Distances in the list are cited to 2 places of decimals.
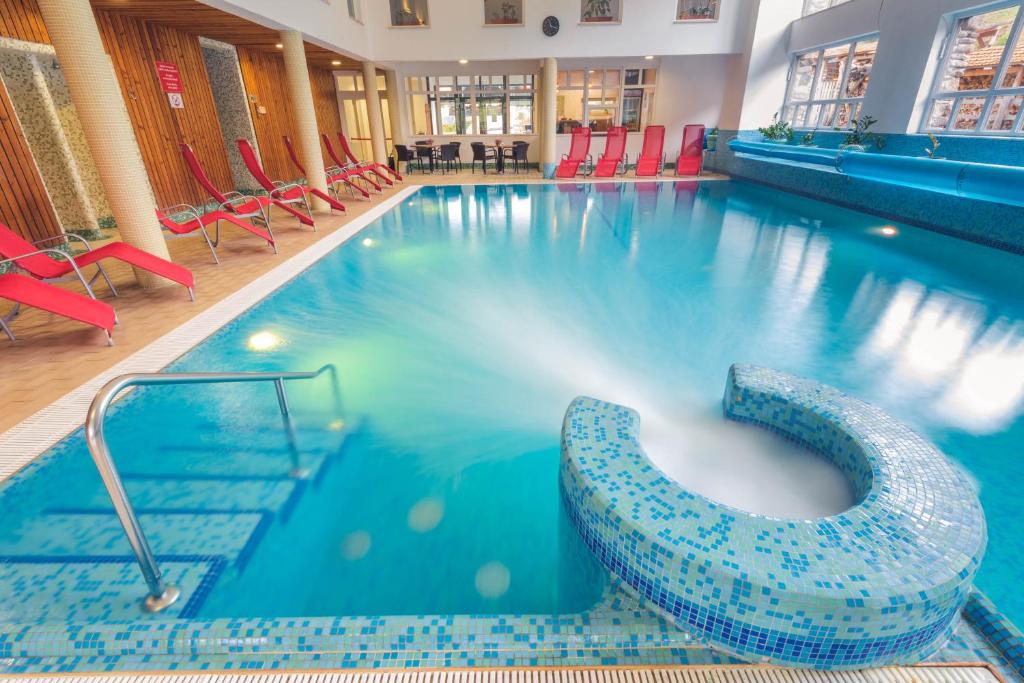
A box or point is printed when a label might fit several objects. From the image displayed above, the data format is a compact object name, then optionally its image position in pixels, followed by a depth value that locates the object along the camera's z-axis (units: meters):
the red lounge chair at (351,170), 10.19
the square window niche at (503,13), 11.84
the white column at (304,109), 7.65
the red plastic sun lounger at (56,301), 3.07
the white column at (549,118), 12.01
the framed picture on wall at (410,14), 11.94
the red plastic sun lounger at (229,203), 5.99
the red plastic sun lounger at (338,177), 9.06
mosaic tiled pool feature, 1.26
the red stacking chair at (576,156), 12.35
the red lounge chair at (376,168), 10.84
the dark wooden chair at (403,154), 13.27
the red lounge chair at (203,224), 5.25
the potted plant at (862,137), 8.30
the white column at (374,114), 12.23
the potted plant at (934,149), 7.22
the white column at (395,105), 13.97
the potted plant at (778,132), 10.99
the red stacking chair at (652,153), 12.10
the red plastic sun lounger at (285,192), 6.96
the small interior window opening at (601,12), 11.75
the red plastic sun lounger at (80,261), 3.79
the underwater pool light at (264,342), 3.66
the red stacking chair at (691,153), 12.21
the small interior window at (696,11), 11.69
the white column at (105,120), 3.75
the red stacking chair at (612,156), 12.26
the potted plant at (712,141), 13.21
